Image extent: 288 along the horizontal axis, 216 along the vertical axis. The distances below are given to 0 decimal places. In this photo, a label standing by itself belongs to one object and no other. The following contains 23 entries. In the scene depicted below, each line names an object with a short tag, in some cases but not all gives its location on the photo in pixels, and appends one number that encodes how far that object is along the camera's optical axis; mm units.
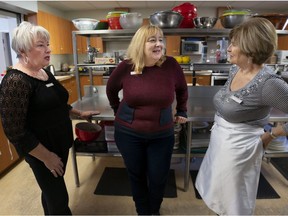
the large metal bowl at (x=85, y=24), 1943
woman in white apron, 1000
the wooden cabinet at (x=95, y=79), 4707
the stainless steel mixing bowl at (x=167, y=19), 1742
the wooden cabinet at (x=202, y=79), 4668
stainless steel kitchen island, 1676
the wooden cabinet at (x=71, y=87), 4255
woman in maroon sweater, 1232
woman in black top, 960
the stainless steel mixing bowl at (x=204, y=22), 1827
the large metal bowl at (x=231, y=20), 1782
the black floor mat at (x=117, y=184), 1884
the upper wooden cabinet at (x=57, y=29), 3894
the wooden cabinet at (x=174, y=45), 4914
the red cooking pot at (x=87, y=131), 1637
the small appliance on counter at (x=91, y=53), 2203
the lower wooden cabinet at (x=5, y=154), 2098
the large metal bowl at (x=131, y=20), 1813
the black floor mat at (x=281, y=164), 2164
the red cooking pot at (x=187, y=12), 1913
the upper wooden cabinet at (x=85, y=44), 5004
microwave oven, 4676
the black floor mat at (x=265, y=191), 1823
